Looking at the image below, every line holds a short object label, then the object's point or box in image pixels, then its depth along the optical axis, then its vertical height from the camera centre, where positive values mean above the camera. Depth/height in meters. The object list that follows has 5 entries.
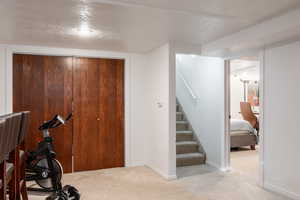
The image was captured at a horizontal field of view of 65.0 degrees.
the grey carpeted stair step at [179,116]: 5.30 -0.38
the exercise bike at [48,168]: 2.93 -0.90
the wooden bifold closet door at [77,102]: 3.92 -0.05
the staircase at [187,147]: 4.46 -0.95
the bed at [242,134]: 5.54 -0.85
